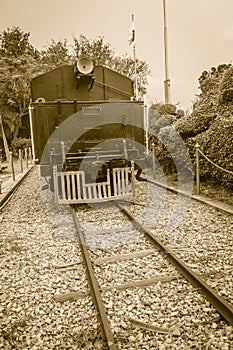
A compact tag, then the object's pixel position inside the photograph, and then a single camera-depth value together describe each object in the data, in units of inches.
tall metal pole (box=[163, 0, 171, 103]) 747.9
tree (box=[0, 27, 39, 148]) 925.9
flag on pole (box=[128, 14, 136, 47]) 429.7
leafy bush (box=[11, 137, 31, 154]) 1077.1
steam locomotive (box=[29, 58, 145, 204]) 285.0
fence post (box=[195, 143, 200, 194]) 304.8
